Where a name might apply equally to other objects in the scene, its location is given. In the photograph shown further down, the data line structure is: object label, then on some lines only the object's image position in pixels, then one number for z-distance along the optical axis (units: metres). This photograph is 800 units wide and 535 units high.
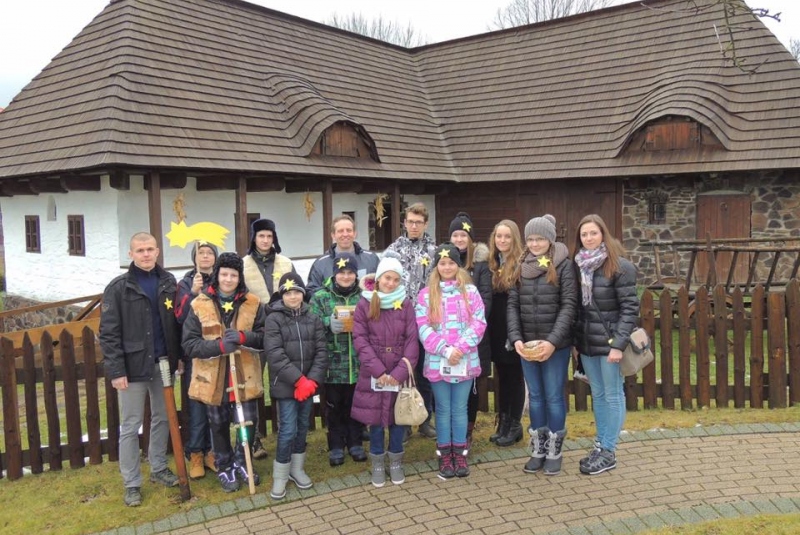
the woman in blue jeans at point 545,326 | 4.66
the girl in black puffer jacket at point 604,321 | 4.57
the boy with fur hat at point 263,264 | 5.29
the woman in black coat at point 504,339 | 5.03
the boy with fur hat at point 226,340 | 4.46
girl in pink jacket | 4.72
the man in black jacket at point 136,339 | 4.44
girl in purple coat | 4.64
